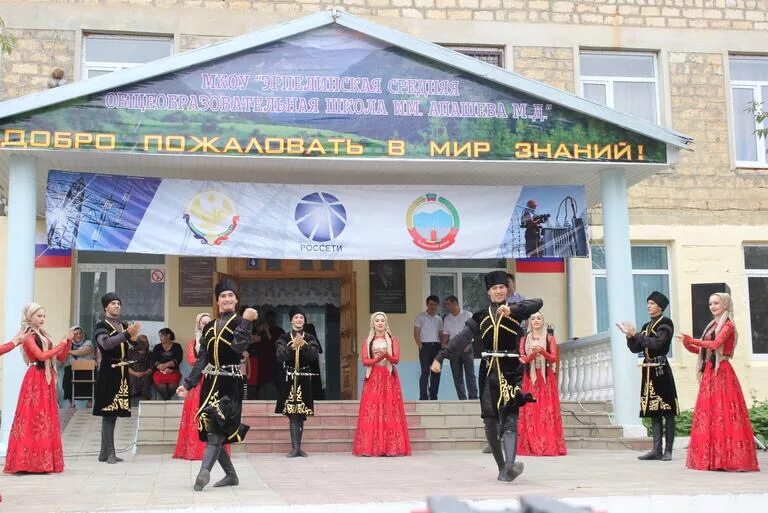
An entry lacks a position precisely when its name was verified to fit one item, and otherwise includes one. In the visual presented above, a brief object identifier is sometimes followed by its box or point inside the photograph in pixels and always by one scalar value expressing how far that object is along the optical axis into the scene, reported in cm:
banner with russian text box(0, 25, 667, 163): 1110
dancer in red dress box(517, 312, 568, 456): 1096
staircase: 1163
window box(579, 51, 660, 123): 1698
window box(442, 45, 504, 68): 1670
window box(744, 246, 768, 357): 1659
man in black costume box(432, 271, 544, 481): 796
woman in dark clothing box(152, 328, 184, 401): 1427
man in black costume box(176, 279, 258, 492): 759
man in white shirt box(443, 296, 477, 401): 1371
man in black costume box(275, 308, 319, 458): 1095
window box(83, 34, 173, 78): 1597
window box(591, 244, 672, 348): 1639
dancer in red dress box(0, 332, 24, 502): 852
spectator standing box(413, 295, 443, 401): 1425
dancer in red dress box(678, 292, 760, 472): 902
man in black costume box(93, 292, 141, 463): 1005
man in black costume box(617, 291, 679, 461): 998
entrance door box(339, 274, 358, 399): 1521
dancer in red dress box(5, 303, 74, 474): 911
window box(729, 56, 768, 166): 1709
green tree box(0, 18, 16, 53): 1016
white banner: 1146
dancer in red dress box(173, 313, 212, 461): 1064
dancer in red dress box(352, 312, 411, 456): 1104
